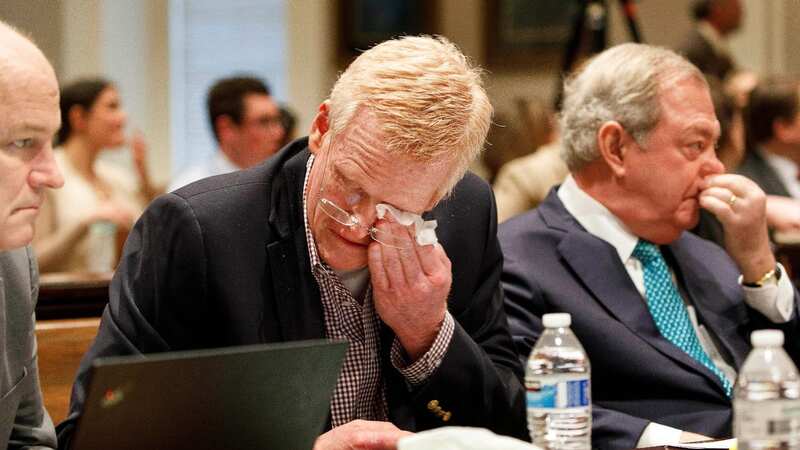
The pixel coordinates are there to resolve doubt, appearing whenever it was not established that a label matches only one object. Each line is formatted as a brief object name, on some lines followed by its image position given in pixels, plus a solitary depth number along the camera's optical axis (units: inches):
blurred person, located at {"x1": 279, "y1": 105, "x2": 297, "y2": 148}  474.6
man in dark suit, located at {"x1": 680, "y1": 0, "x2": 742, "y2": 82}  552.4
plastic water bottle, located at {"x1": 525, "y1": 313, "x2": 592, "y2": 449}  133.2
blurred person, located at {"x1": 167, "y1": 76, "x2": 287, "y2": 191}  436.5
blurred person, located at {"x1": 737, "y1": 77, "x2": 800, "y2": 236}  449.1
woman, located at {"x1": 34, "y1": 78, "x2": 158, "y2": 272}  391.9
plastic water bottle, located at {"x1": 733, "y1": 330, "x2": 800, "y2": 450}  117.7
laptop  104.8
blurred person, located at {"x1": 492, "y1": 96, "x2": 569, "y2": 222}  353.7
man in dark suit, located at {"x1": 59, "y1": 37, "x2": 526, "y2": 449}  142.3
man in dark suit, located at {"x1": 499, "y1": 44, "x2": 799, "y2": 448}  189.3
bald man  123.4
